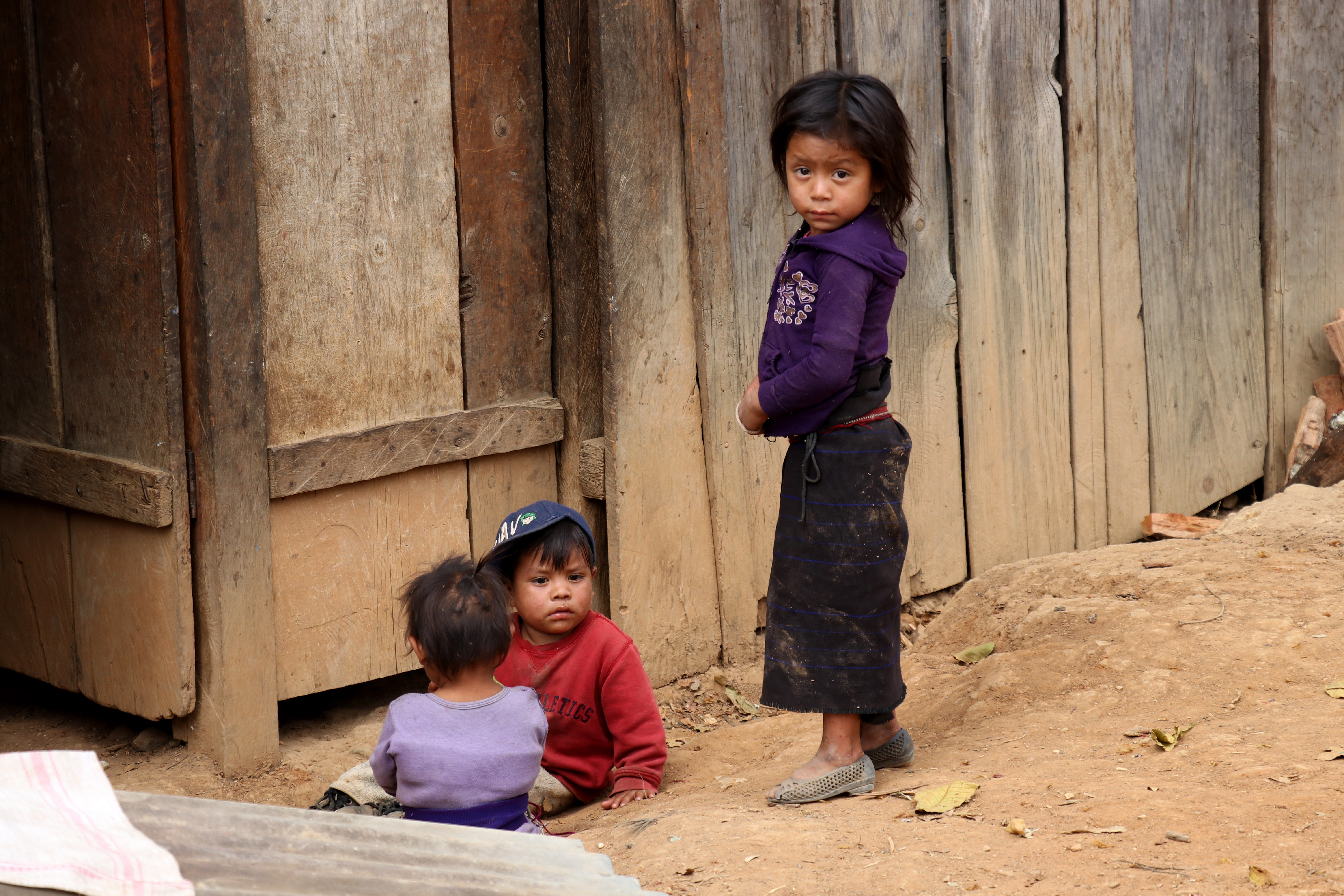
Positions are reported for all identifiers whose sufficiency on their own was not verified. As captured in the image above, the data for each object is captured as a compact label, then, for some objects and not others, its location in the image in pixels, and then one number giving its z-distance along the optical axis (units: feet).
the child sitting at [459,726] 17.99
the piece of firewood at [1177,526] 32.58
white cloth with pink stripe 9.80
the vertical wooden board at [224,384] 20.35
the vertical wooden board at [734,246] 24.82
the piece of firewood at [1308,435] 34.55
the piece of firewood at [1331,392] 34.83
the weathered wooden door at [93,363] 20.80
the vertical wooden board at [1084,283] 29.91
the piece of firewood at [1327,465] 33.91
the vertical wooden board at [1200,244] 31.65
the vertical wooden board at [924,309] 26.91
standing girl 17.70
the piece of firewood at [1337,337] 34.63
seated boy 21.52
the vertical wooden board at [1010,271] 28.37
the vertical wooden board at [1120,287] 30.53
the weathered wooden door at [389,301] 22.15
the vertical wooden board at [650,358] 23.97
